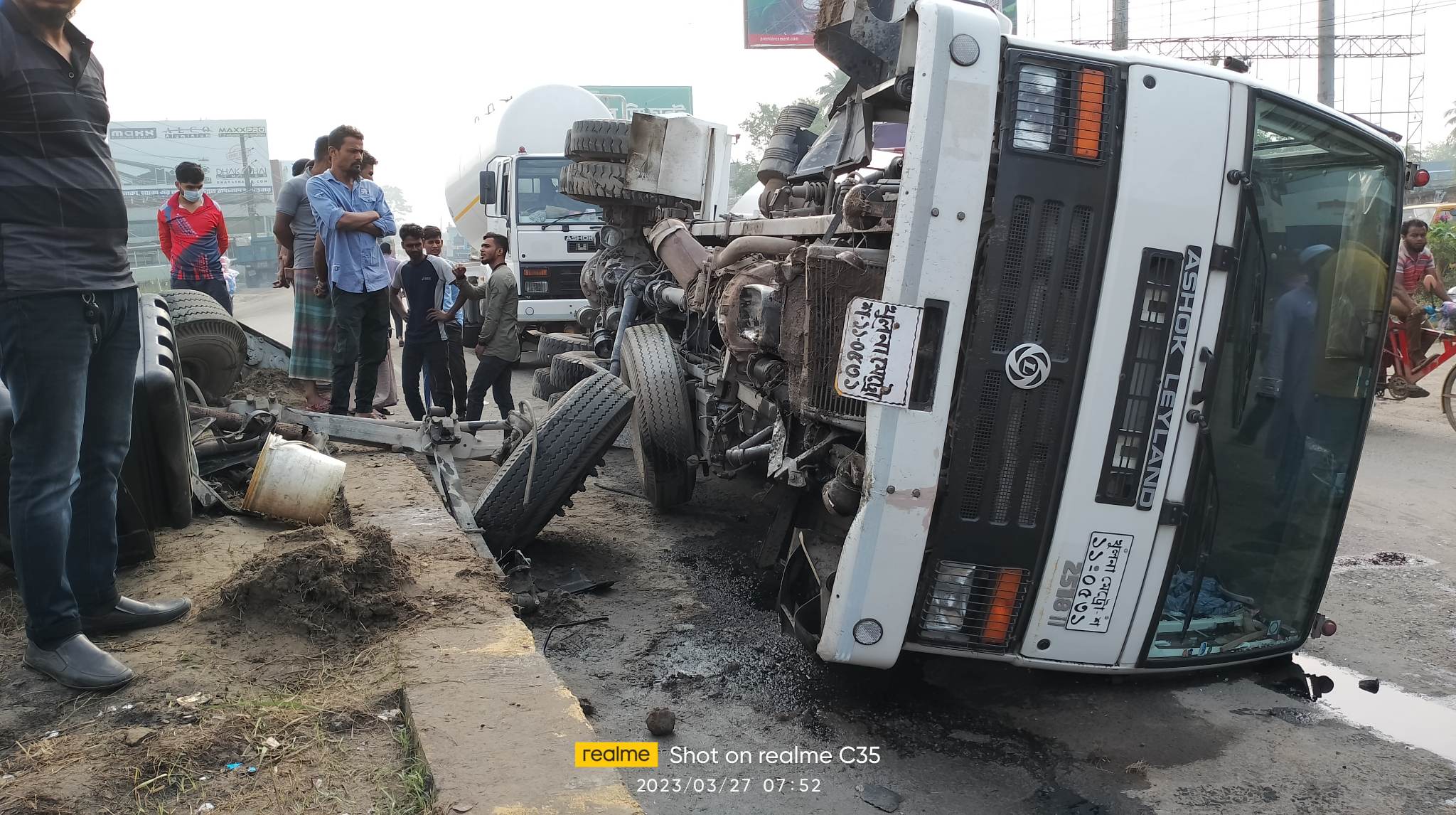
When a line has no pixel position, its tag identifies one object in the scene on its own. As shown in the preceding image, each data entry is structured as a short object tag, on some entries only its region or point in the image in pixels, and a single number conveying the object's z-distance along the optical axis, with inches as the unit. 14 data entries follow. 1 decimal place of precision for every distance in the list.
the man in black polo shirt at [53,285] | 93.5
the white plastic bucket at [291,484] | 150.6
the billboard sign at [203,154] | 1785.2
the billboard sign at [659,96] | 2327.8
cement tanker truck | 502.6
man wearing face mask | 301.3
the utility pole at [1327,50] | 734.5
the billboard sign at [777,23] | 1589.6
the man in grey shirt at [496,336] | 294.0
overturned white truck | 110.7
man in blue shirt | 229.5
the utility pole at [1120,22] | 579.5
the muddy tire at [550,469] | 171.6
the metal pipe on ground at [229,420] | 175.6
